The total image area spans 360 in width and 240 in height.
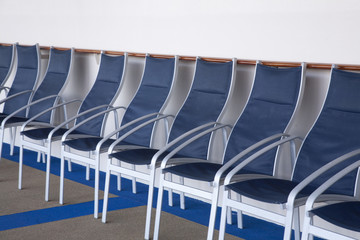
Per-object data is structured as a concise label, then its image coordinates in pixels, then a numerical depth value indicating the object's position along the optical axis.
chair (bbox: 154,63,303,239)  3.00
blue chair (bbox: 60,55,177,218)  3.72
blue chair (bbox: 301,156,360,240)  2.19
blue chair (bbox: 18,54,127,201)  4.01
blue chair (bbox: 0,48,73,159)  4.68
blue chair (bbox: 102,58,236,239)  3.39
